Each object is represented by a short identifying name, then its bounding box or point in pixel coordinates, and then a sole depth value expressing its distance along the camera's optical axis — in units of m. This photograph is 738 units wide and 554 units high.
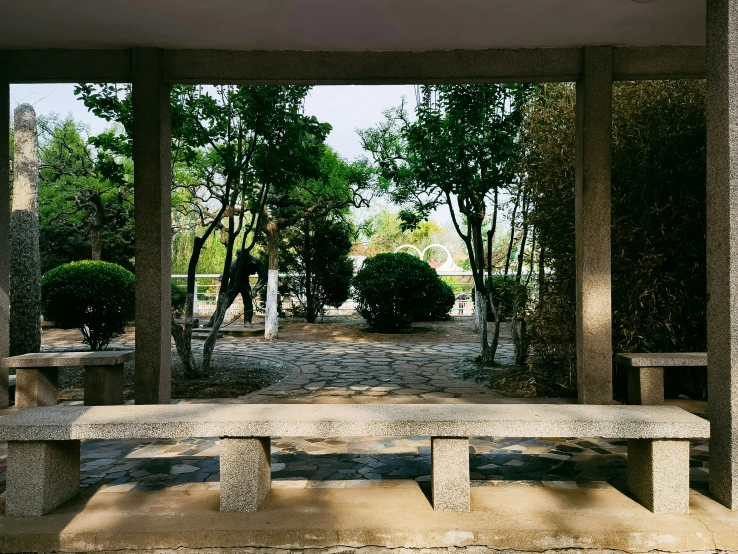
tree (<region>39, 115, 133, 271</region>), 16.94
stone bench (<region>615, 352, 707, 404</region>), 5.60
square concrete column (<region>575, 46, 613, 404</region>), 5.48
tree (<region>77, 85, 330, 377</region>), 7.61
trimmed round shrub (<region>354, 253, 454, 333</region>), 14.07
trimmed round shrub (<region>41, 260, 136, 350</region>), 10.17
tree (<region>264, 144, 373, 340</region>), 13.54
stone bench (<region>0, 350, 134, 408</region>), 5.83
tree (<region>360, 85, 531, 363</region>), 8.09
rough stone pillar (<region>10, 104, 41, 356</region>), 9.02
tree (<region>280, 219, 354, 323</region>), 15.99
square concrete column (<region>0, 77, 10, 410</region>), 5.84
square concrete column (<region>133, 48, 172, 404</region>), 5.52
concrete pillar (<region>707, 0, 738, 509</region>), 3.12
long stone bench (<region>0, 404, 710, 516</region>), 3.23
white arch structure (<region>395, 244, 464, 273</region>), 28.59
